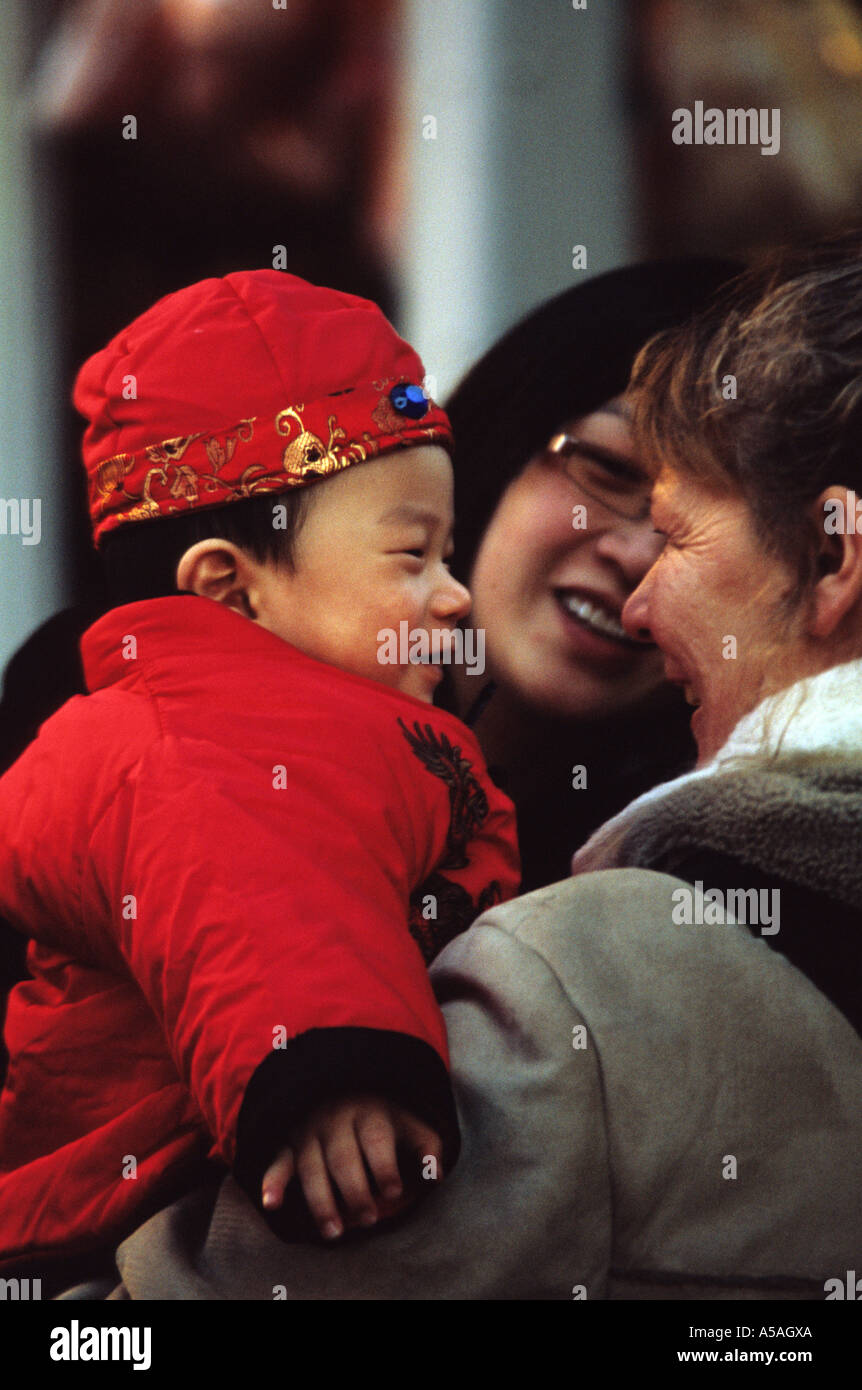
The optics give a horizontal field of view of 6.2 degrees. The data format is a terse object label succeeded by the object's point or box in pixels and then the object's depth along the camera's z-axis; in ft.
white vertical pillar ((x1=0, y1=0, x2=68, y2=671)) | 12.09
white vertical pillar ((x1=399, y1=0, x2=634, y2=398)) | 11.96
